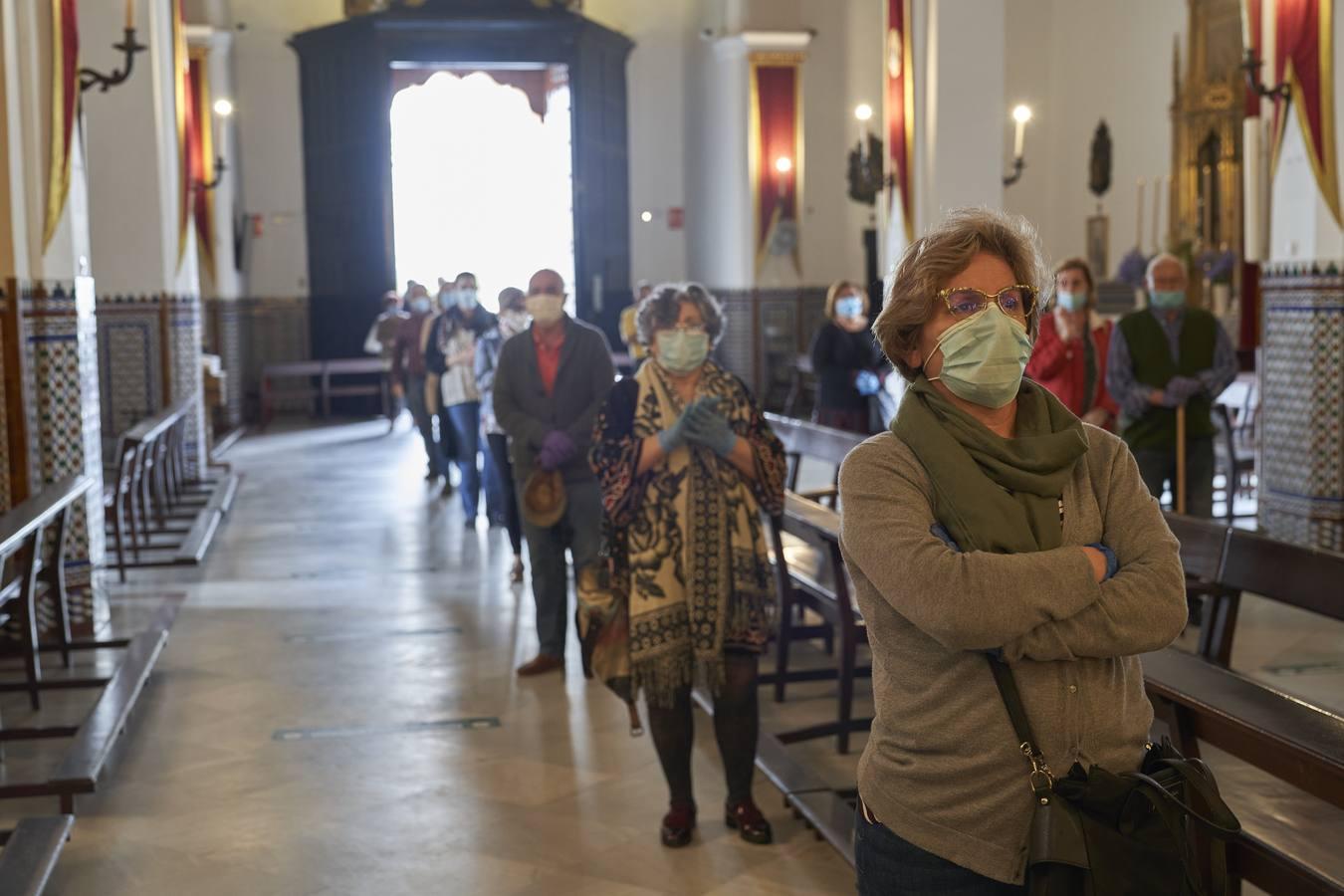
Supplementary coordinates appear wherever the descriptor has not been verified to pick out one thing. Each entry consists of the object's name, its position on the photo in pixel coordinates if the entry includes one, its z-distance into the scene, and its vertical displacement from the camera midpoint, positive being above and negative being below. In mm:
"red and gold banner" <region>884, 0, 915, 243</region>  9789 +1332
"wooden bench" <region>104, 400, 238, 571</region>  8570 -1214
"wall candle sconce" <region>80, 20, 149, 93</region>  8297 +1509
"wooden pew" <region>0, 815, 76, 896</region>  3830 -1377
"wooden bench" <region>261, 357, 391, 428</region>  18312 -716
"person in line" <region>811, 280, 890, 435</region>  9281 -378
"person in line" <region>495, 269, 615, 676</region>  6090 -331
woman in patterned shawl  4312 -612
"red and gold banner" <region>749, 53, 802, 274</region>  17953 +1907
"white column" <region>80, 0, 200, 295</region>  10859 +1084
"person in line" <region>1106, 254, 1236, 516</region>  6965 -318
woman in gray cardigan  2084 -367
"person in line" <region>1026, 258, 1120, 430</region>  7164 -226
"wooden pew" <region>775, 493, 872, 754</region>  5285 -1090
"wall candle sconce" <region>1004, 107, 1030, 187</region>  8891 +1051
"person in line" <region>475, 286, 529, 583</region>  8602 -143
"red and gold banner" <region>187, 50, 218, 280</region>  16109 +1829
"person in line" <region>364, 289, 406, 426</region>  14906 -129
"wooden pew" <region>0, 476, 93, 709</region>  5366 -938
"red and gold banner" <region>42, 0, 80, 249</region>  6980 +1066
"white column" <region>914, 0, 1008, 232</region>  9352 +1257
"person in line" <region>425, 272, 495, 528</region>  10141 -343
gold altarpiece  15352 +1701
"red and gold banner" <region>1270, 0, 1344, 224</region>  8023 +1188
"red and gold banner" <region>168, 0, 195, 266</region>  11992 +1754
